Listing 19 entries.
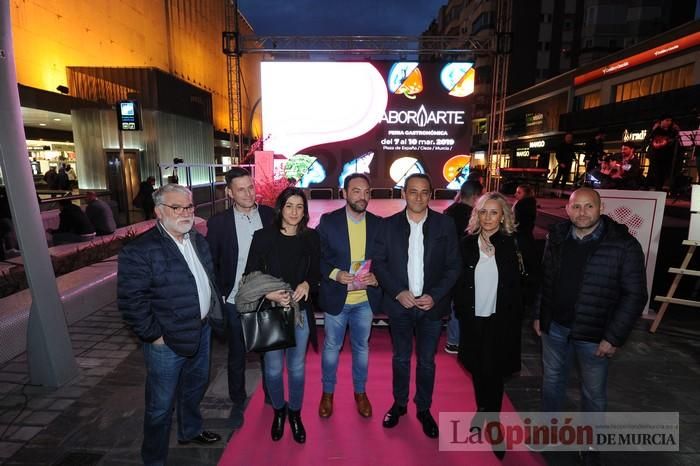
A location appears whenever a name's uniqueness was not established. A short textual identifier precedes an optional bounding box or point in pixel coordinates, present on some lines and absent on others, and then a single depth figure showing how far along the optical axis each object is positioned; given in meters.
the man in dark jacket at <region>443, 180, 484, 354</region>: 4.34
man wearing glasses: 2.20
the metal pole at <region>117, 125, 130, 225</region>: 15.16
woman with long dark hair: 2.64
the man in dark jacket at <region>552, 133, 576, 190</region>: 12.44
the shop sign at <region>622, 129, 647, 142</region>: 19.91
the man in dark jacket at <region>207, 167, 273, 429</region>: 2.91
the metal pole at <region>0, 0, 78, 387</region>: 3.18
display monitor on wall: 11.63
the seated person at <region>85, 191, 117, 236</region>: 7.84
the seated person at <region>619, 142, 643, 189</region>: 9.71
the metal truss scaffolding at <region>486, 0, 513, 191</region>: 10.27
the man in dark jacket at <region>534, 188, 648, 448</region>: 2.42
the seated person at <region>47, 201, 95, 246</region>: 7.36
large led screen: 11.45
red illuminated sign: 17.67
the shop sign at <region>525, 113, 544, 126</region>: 35.08
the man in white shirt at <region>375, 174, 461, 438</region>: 2.80
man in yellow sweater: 2.84
